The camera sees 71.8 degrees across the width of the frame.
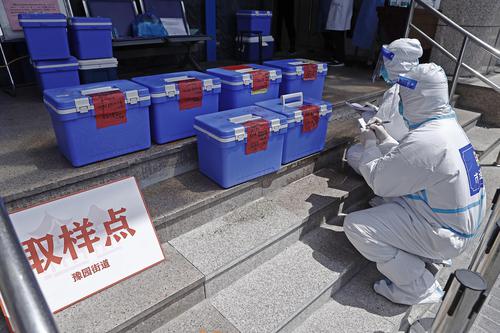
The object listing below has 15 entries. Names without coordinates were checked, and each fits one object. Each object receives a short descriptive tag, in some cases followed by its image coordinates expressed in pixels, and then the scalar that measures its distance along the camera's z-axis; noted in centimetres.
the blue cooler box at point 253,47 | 511
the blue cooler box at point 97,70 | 328
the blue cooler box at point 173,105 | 233
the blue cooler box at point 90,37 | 316
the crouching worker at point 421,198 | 181
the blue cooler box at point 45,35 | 288
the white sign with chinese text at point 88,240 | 162
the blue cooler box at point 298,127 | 252
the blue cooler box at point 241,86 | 262
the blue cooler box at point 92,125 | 197
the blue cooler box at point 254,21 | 502
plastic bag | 403
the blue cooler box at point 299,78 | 300
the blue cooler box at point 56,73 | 302
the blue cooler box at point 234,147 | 217
